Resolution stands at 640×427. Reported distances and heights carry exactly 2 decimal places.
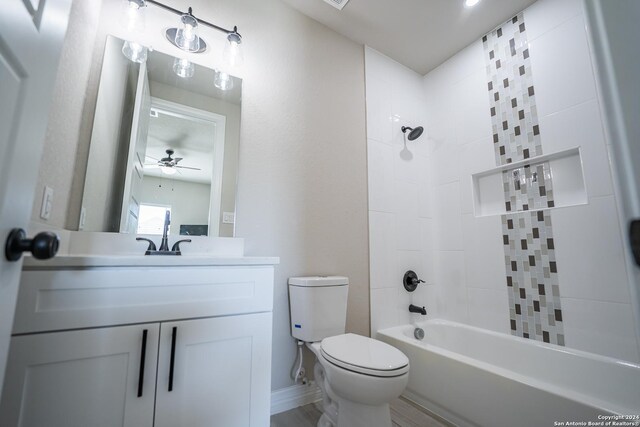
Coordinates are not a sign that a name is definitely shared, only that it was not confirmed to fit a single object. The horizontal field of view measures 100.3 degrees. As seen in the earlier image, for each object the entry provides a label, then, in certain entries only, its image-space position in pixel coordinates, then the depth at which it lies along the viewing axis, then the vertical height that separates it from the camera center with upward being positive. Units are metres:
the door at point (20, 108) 0.42 +0.25
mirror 1.28 +0.55
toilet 1.08 -0.46
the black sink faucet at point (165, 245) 1.28 +0.03
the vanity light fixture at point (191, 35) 1.38 +1.22
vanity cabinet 0.73 -0.32
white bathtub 1.11 -0.64
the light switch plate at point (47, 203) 0.93 +0.17
